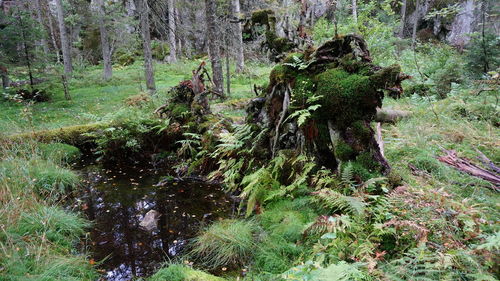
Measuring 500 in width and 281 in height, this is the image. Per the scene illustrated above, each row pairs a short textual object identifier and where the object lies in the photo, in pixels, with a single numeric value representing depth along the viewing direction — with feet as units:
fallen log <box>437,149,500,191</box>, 12.09
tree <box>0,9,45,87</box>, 40.29
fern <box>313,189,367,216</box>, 9.50
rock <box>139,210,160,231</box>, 13.90
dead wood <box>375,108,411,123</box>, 23.02
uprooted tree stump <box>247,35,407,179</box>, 12.12
